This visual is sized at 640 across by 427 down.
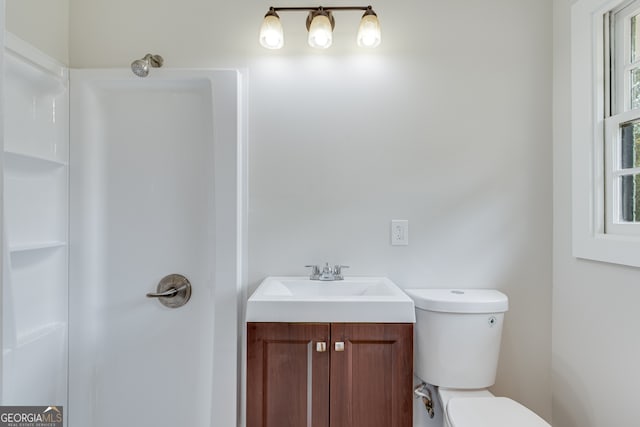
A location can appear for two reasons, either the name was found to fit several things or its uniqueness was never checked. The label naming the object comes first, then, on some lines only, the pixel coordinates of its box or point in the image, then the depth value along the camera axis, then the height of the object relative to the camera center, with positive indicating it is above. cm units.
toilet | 138 -52
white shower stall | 150 -13
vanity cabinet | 122 -59
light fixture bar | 154 +95
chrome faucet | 155 -27
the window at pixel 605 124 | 133 +37
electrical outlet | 161 -8
